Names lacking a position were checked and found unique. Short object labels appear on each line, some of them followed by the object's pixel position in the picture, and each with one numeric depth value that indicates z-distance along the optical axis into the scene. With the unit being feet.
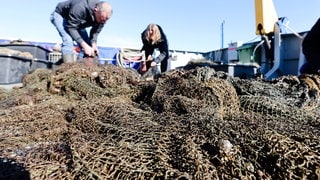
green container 15.99
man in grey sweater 10.53
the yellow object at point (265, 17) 14.77
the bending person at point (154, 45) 12.45
